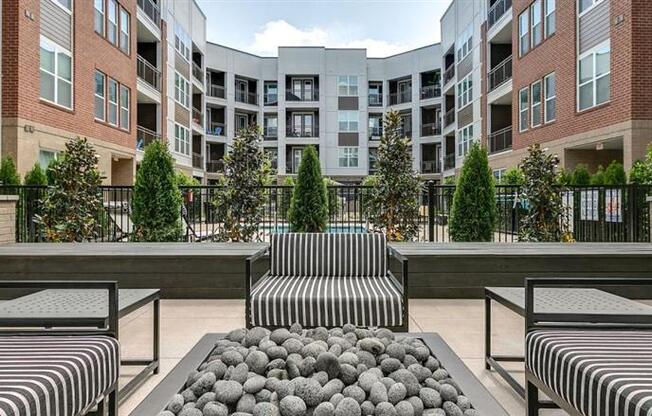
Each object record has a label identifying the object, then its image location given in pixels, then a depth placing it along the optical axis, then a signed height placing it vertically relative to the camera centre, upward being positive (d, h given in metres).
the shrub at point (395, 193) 8.13 +0.25
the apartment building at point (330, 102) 33.38 +7.68
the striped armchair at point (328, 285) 3.69 -0.69
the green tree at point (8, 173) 9.36 +0.70
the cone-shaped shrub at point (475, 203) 7.64 +0.07
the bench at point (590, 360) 1.78 -0.68
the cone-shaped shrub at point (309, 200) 7.74 +0.12
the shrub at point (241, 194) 7.94 +0.23
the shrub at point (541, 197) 7.75 +0.17
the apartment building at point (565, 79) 11.30 +4.07
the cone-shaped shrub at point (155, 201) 7.77 +0.11
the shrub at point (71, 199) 7.57 +0.14
